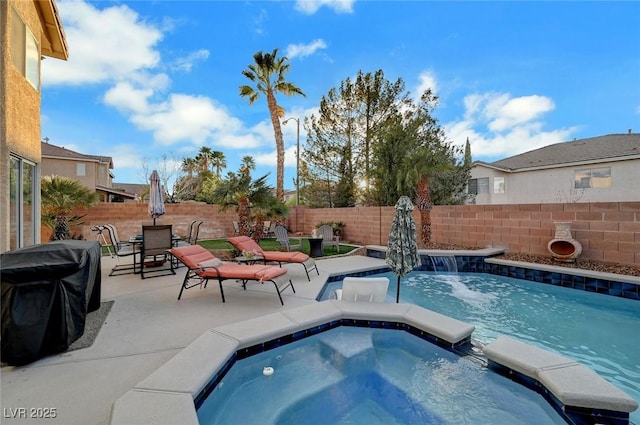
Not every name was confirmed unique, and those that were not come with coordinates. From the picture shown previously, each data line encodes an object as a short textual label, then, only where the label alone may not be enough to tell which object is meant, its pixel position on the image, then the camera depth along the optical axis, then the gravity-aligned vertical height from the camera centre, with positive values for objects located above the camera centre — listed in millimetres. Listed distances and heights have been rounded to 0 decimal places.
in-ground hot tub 2170 -1434
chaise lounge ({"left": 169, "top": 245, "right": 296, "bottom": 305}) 4684 -951
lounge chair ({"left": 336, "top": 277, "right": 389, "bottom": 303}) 4469 -1196
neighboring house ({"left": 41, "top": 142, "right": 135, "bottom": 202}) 20156 +3518
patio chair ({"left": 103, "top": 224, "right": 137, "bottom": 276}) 6811 -910
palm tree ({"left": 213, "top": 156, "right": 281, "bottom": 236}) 9273 +604
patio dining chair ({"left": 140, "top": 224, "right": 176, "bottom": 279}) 6266 -608
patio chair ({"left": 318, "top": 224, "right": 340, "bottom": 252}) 10766 -788
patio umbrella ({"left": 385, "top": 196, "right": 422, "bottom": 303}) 4602 -488
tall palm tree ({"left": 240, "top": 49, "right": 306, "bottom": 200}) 15680 +7141
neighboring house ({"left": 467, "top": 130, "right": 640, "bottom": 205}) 12828 +1935
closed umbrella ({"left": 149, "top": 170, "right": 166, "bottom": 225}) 8125 +451
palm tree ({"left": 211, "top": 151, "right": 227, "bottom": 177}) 34750 +6419
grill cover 2738 -846
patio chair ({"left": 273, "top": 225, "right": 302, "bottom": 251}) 8875 -730
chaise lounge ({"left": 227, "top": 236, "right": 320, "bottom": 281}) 6352 -945
